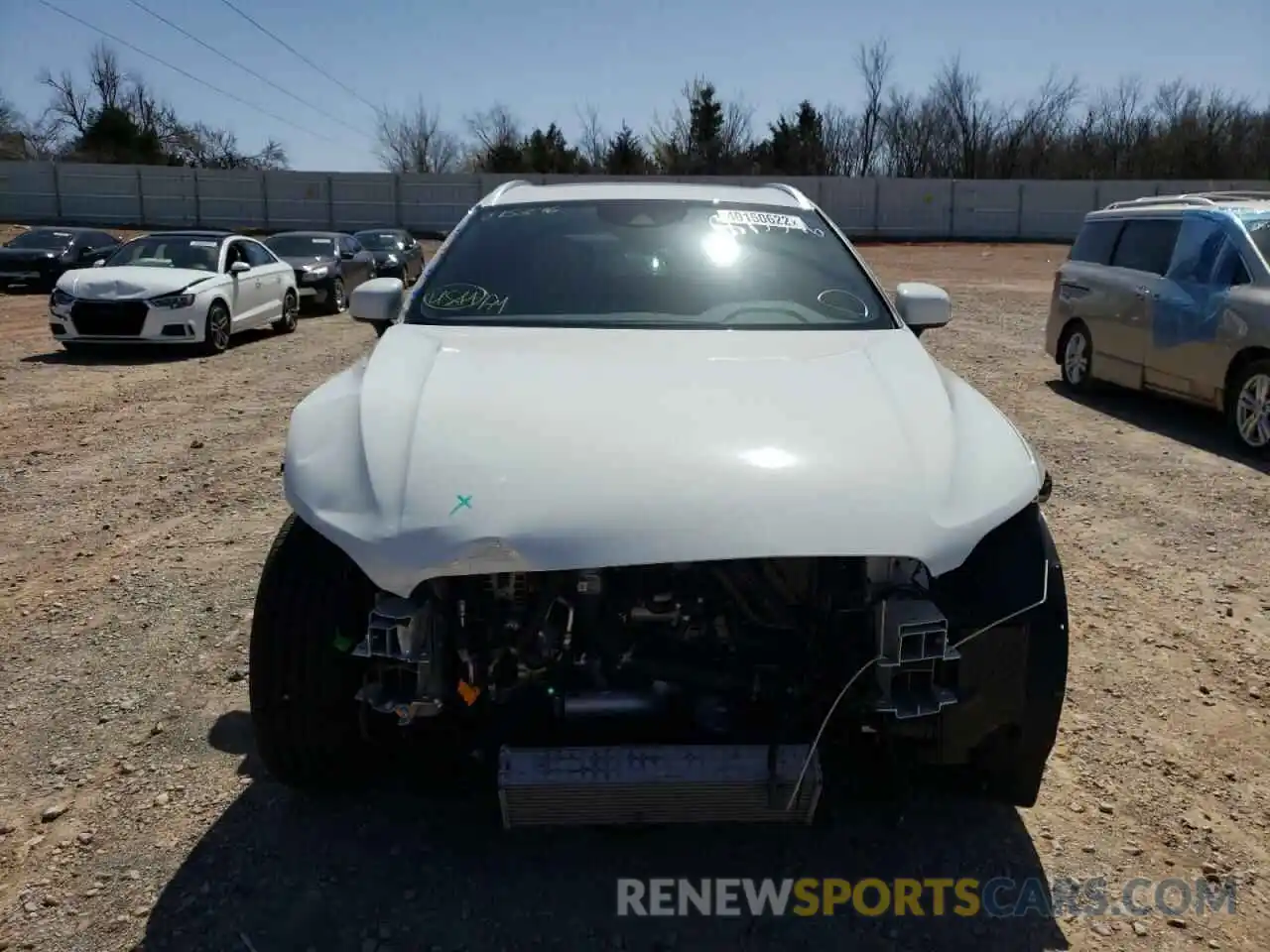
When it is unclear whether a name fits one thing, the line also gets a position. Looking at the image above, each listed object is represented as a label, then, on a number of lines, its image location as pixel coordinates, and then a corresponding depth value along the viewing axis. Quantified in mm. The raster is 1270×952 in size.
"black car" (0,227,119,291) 21188
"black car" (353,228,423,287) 22344
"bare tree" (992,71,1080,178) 61719
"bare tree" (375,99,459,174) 69125
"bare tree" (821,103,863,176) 64188
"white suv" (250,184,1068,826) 2320
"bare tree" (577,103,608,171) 58750
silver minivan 7758
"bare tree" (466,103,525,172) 57519
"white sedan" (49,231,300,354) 11875
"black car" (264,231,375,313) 17594
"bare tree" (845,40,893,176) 64688
